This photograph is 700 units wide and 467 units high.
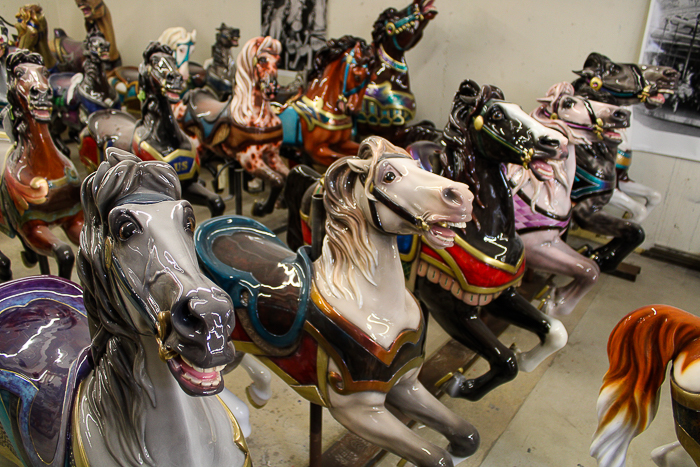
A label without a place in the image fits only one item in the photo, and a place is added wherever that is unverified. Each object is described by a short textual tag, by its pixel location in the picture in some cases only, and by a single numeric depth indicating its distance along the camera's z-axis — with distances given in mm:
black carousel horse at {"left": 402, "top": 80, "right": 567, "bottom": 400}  1913
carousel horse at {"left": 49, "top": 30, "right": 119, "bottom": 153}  4434
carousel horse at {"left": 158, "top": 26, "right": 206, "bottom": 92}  4863
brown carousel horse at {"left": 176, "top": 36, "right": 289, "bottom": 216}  3635
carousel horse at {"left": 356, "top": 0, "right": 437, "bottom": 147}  4301
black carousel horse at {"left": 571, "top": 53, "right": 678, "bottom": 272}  3029
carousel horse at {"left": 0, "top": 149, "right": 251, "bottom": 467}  739
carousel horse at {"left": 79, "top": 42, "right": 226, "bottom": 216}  2973
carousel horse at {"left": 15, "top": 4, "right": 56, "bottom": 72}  5809
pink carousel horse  2525
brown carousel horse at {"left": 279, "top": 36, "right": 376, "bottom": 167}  3979
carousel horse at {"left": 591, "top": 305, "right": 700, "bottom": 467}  1255
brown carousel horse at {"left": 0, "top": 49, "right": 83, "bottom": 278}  2348
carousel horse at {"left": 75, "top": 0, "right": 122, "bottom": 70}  6312
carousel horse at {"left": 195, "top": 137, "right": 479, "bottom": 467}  1397
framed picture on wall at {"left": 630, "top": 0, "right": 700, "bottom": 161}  3887
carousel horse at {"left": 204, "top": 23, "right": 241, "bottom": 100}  5508
